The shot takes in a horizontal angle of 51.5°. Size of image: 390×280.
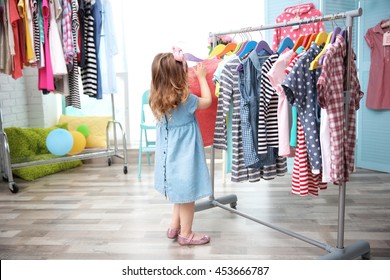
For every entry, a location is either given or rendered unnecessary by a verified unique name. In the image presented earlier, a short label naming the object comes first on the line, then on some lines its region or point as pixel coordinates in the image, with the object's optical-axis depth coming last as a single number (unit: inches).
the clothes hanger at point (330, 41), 72.2
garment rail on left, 138.7
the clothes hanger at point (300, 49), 81.2
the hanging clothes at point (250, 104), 86.3
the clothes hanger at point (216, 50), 100.0
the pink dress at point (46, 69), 133.8
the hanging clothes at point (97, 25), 146.2
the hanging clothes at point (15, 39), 128.9
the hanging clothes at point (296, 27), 133.6
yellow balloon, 168.4
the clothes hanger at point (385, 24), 146.1
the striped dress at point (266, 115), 84.7
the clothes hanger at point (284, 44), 86.8
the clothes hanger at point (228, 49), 99.0
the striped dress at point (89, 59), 145.2
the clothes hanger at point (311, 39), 81.0
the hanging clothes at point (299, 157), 78.2
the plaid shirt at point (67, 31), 136.9
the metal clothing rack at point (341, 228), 72.9
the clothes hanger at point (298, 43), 82.2
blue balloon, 154.9
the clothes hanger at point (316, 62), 72.6
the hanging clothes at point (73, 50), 137.3
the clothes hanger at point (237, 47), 93.4
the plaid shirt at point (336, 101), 70.8
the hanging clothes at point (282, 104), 79.9
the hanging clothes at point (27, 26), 129.9
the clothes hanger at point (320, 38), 78.7
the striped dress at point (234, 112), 87.7
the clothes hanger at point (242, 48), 91.3
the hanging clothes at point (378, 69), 149.9
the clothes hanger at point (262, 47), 87.3
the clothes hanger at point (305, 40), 81.6
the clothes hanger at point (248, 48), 90.5
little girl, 83.3
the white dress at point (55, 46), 135.2
